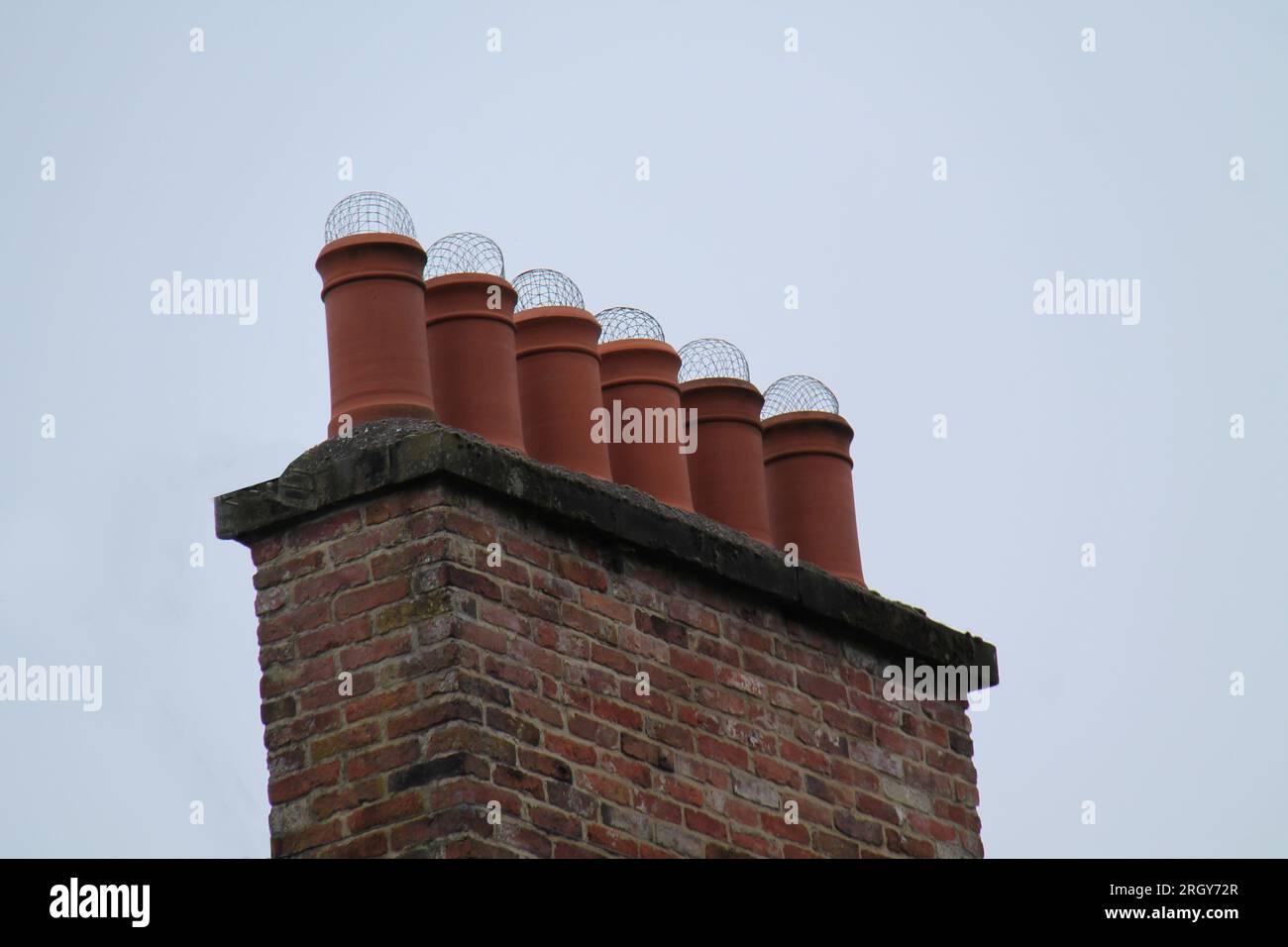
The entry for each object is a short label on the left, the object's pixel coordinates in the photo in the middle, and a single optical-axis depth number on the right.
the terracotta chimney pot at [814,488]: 14.98
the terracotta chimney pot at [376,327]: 12.63
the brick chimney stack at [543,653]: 11.32
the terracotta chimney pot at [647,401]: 13.87
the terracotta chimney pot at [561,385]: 13.41
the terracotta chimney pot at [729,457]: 14.62
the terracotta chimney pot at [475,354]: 12.98
